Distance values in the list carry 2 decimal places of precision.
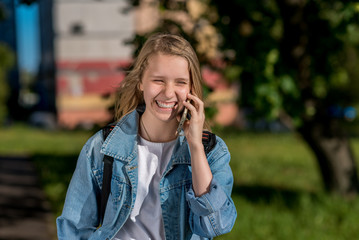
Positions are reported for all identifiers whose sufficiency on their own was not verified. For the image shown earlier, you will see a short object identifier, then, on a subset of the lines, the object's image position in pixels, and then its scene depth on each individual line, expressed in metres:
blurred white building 26.17
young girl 1.87
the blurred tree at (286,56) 5.89
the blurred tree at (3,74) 25.80
